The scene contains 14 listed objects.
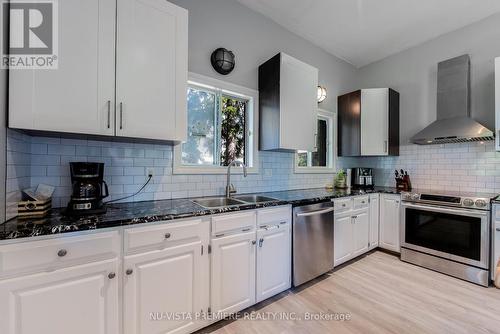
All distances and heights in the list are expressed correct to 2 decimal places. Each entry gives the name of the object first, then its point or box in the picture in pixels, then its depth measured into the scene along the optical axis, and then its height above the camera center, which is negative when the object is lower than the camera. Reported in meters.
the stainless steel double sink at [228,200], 2.16 -0.34
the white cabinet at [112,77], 1.27 +0.59
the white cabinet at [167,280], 1.32 -0.74
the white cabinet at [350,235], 2.61 -0.85
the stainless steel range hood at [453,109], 2.68 +0.79
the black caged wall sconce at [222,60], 2.31 +1.14
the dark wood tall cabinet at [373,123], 3.35 +0.70
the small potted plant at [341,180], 3.38 -0.19
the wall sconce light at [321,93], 3.41 +1.16
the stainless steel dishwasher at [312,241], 2.14 -0.75
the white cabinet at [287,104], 2.45 +0.75
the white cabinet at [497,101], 2.44 +0.76
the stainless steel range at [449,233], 2.30 -0.75
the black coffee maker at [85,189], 1.41 -0.15
